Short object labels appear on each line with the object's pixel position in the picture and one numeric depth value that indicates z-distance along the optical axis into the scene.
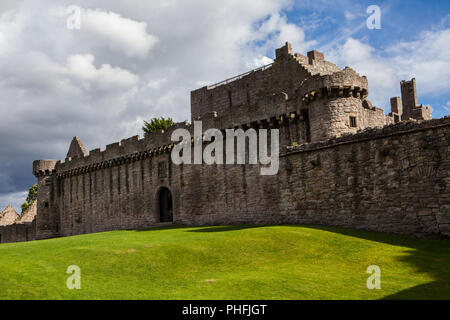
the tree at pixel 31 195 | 71.44
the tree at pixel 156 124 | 51.38
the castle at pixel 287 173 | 16.64
